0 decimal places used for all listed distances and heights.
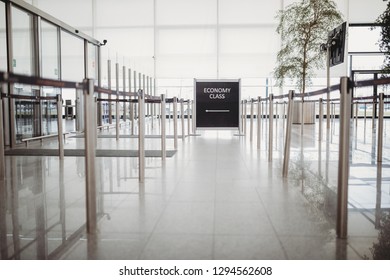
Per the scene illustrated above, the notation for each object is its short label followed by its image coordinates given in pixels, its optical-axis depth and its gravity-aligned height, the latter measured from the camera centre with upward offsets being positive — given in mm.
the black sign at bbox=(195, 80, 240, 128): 7121 +181
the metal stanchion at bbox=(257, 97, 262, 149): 5426 -69
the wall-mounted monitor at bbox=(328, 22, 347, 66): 7121 +1307
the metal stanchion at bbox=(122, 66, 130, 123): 11030 +495
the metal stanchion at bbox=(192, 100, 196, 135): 7127 +54
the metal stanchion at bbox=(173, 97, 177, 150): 5331 -42
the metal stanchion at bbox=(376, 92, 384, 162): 3982 -130
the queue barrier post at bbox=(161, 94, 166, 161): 4070 -175
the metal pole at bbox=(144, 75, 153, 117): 13161 +736
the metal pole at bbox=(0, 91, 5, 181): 3314 -396
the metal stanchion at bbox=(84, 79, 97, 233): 1936 -229
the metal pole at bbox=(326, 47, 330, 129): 7646 +741
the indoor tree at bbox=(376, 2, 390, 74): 6457 +1412
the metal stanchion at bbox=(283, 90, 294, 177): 3340 -139
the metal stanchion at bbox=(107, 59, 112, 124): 9961 +899
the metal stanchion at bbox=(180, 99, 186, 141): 6832 +83
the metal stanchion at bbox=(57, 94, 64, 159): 4414 -70
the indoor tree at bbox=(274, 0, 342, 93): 8727 +1886
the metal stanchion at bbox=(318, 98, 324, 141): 6465 -25
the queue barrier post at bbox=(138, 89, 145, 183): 3181 -201
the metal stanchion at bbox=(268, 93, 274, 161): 4234 -43
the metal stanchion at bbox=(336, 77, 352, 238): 1826 -208
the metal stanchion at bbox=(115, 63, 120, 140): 10405 +950
